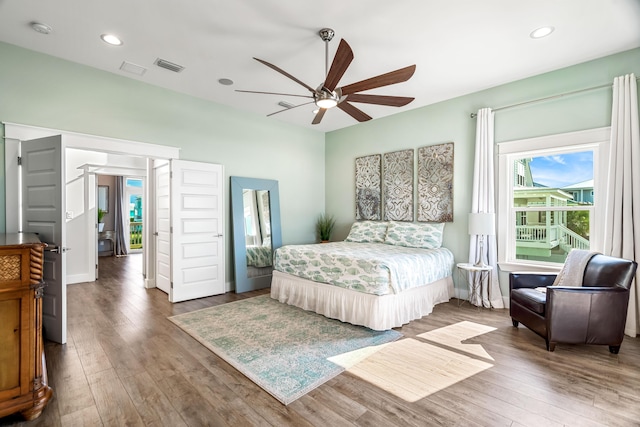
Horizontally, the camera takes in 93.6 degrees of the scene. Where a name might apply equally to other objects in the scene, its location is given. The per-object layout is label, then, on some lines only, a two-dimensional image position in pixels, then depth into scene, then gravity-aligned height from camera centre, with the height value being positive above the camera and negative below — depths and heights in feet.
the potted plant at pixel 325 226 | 20.94 -1.28
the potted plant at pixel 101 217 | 29.58 -1.04
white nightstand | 13.53 -3.27
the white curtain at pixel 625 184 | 10.72 +0.93
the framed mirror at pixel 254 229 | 17.04 -1.29
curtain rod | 11.62 +4.72
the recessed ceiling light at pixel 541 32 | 9.84 +5.91
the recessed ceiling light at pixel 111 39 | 10.30 +5.85
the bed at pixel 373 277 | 11.13 -2.86
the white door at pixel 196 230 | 14.90 -1.21
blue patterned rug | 8.02 -4.56
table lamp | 13.18 -0.67
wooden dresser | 6.21 -2.69
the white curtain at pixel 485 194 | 14.02 +0.71
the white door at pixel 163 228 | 15.89 -1.17
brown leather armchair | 9.25 -3.13
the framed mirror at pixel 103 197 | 31.42 +1.00
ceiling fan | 8.18 +3.77
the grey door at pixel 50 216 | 10.07 -0.34
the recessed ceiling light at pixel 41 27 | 9.60 +5.82
